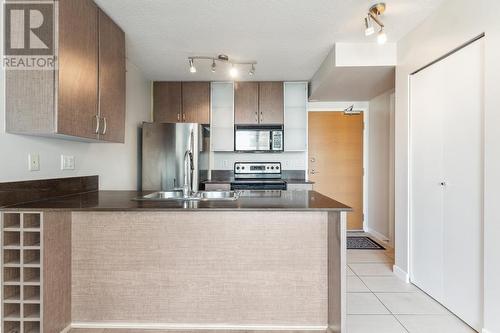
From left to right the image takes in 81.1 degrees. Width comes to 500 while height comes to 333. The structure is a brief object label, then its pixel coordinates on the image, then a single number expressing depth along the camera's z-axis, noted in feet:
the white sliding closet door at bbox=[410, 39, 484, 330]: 6.40
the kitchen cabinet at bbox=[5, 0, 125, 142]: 5.61
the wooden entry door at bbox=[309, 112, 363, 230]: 15.65
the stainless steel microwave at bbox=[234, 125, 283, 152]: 13.79
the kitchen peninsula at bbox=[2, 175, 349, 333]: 6.23
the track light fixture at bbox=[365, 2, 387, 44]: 6.99
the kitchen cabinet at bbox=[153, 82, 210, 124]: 13.82
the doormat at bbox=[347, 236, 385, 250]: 12.80
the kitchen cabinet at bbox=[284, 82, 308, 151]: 13.87
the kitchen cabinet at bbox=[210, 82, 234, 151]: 13.82
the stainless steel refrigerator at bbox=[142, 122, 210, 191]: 11.87
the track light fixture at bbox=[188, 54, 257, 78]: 9.70
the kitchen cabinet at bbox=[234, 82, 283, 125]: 13.75
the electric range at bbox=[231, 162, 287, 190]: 14.65
